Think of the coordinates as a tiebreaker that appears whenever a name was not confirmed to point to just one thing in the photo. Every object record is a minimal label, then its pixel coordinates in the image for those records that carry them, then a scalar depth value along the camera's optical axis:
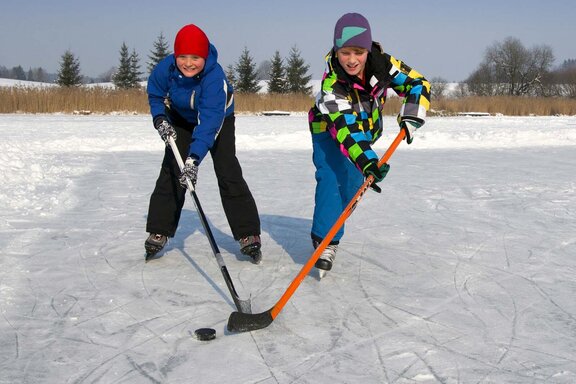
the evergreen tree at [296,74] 38.16
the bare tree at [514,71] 48.81
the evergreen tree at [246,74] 37.94
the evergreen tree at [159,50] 41.50
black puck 2.17
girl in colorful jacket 2.72
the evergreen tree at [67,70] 36.94
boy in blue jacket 2.93
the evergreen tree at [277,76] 37.66
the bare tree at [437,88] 51.27
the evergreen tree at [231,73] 41.17
